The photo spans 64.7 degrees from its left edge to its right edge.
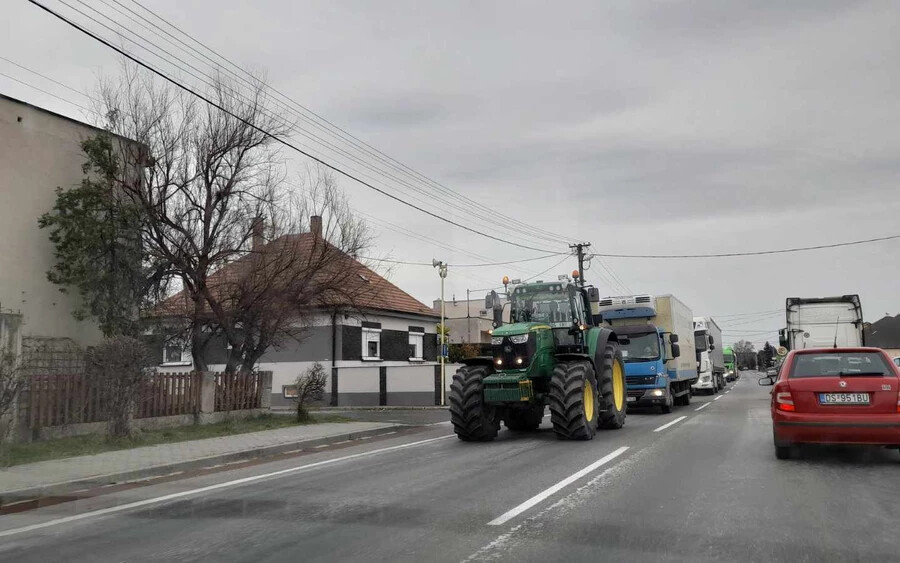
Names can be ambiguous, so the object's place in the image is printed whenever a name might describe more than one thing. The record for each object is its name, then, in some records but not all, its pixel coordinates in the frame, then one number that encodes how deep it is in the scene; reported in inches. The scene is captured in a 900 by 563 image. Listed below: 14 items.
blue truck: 779.3
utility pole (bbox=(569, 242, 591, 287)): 1714.7
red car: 352.8
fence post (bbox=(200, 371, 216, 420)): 663.8
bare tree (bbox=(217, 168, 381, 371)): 674.2
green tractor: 503.5
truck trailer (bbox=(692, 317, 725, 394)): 1206.3
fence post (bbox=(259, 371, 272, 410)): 758.5
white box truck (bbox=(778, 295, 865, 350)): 850.1
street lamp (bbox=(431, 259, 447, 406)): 1076.5
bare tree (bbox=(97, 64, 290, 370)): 626.5
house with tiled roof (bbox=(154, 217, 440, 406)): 1106.1
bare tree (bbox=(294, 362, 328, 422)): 720.3
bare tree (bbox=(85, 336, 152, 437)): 514.9
